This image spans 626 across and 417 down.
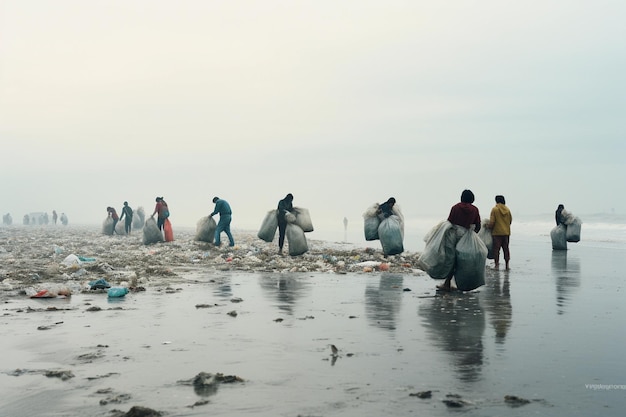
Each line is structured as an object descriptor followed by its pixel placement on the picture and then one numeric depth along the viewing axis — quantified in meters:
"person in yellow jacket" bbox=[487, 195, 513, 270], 14.18
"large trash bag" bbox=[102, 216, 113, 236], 31.02
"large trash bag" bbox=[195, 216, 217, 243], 19.56
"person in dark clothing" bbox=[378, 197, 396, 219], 15.61
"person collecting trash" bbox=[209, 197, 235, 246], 19.19
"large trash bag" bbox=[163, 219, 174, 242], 22.34
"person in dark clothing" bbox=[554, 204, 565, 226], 20.36
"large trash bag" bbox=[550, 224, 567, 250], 20.77
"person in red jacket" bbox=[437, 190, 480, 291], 9.53
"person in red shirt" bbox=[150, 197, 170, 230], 22.03
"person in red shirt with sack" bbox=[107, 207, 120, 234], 30.46
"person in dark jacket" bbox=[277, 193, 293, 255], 16.14
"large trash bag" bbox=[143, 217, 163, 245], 21.77
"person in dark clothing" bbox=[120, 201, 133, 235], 29.53
